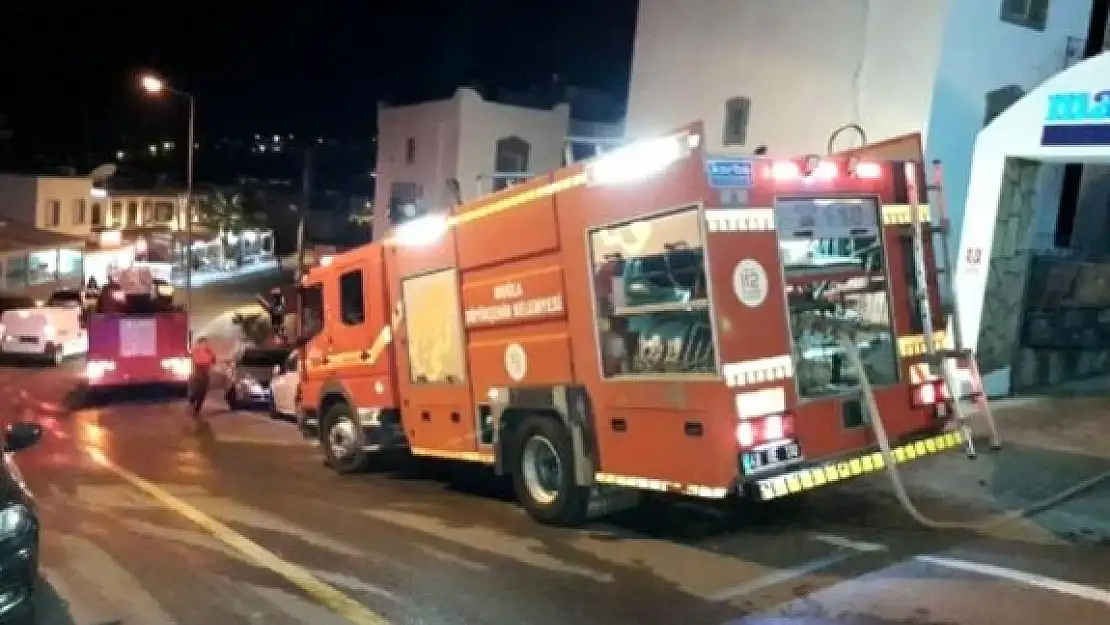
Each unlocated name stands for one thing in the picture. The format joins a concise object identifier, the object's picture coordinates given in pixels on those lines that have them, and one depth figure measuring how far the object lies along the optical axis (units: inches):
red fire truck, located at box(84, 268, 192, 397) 965.8
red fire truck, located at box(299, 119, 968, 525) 318.7
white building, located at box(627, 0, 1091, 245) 692.7
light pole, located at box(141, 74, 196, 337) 1279.5
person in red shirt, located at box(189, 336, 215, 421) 848.3
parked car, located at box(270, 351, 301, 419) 782.5
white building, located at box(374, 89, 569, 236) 1391.5
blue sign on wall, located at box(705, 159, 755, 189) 318.0
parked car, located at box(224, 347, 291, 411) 880.3
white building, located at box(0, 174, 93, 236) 2186.3
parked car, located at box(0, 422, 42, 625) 252.7
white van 1300.4
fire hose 332.5
